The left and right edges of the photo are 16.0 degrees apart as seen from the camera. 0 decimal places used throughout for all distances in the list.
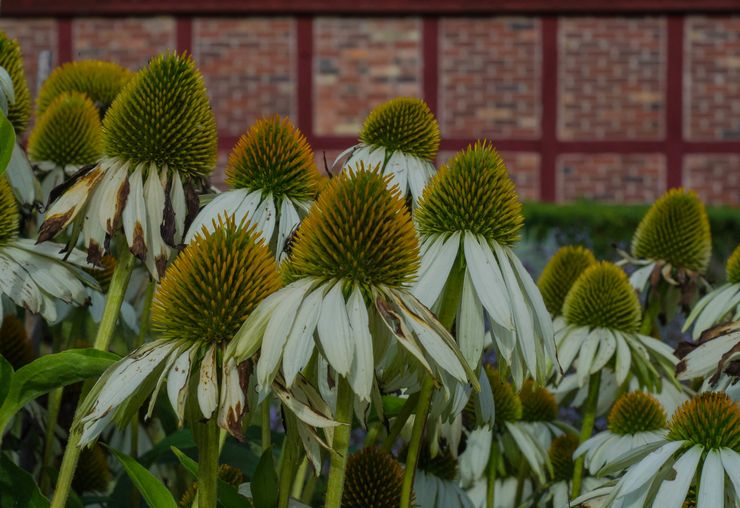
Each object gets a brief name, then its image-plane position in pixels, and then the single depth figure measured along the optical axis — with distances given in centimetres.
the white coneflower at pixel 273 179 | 107
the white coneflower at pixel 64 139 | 121
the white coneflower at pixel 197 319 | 94
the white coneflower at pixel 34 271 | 107
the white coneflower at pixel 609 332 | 121
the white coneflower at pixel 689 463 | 99
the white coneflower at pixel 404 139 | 115
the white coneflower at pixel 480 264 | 100
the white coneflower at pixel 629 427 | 117
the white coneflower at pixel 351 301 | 93
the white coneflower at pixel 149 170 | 105
